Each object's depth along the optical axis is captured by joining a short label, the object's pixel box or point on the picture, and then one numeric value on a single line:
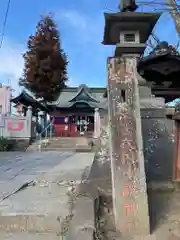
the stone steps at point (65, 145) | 11.57
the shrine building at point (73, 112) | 18.71
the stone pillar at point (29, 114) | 12.54
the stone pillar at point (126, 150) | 2.30
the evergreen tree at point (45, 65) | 18.07
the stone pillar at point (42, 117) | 17.52
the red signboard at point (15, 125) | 12.41
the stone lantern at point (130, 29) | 2.96
